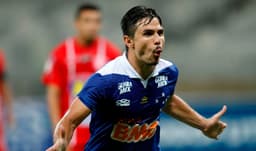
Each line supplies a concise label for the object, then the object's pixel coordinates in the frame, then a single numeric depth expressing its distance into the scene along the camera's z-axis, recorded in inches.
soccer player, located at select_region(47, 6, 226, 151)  509.4
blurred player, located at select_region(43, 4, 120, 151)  768.3
